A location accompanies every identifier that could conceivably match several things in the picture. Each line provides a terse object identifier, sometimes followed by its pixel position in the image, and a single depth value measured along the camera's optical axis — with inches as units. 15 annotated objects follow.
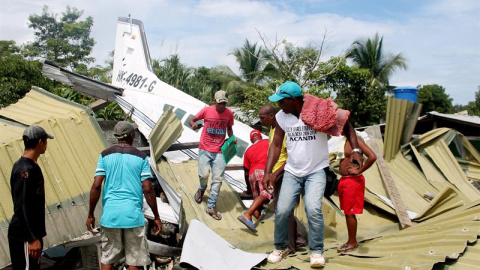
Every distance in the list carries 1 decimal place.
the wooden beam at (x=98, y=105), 362.9
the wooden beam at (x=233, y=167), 269.3
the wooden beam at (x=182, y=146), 253.9
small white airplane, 332.8
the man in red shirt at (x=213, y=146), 208.7
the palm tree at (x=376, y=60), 1112.8
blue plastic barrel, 375.2
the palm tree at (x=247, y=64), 1054.4
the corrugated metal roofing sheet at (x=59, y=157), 171.2
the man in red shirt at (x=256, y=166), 211.2
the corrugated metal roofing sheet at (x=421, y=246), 139.8
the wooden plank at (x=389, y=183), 213.5
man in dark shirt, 128.1
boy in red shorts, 165.6
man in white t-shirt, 151.7
